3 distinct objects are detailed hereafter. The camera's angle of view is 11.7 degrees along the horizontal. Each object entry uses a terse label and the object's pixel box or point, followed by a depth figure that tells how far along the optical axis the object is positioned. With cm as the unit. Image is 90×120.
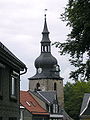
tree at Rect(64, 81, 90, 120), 10296
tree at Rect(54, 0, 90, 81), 2166
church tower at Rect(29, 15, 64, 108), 10738
